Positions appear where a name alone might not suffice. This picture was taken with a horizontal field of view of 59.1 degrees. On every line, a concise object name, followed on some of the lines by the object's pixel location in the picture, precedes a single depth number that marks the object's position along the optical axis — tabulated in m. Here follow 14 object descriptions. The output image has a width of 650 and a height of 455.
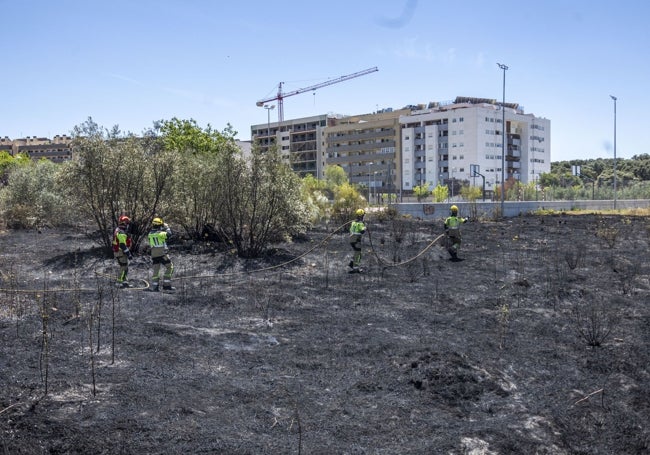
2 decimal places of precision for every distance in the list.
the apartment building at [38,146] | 141.12
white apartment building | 92.31
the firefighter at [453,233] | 18.48
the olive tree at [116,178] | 19.16
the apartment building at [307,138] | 117.06
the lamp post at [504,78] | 42.16
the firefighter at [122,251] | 14.11
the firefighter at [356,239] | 16.91
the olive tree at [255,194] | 19.22
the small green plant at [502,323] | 9.72
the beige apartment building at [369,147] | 103.19
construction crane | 154.50
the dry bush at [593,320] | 9.62
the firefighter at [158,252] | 13.48
